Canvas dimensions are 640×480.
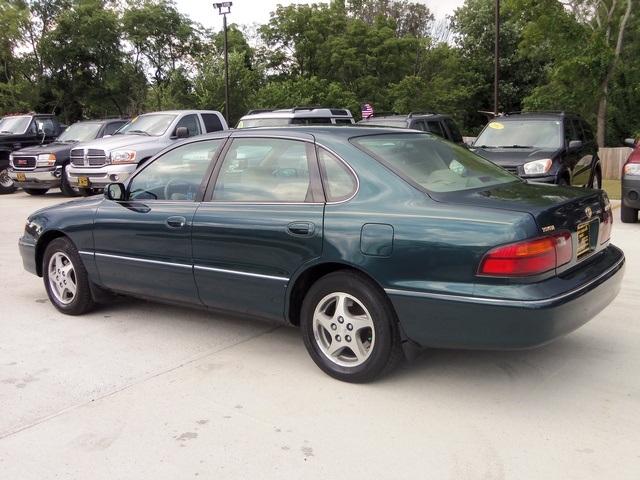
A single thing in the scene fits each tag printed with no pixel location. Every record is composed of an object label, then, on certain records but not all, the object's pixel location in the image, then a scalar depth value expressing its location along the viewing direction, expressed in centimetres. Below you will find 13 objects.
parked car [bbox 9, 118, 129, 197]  1562
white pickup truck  1357
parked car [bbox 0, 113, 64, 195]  1745
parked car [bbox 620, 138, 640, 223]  959
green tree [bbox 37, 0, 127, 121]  3650
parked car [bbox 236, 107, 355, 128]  1366
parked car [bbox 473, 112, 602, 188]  974
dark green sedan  349
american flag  2433
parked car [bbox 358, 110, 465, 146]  1286
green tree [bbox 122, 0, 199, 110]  3781
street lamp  2647
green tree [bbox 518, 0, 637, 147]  2523
